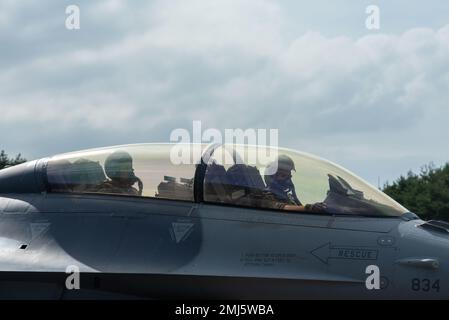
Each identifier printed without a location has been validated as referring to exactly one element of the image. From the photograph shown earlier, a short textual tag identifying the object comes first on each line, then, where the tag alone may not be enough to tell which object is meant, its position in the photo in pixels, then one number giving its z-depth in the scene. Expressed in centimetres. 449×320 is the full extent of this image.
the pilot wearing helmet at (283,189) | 812
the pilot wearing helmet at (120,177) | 881
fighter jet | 754
